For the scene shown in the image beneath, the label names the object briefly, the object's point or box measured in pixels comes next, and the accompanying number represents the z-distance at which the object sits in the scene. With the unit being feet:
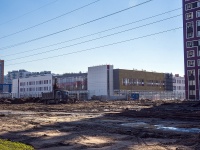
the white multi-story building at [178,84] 446.60
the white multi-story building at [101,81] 356.38
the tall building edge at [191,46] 260.62
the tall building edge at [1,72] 621.39
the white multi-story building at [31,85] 422.41
